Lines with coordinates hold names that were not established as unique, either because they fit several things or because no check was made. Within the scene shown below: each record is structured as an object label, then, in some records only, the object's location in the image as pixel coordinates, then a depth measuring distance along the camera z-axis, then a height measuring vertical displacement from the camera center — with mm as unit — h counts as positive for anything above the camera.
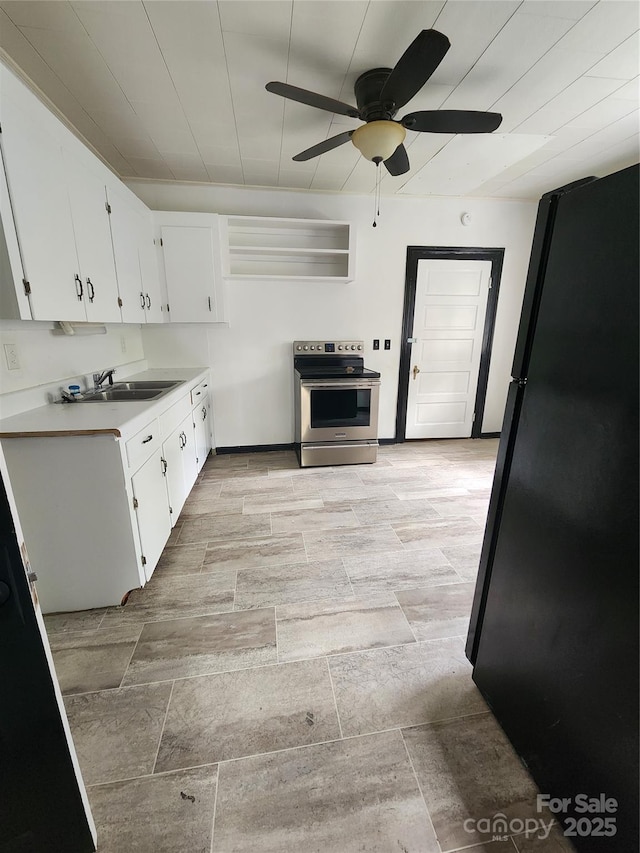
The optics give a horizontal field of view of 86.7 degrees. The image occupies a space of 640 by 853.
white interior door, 3721 -132
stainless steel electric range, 3246 -754
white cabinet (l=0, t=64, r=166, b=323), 1331 +503
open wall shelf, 3219 +767
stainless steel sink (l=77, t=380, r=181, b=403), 2224 -426
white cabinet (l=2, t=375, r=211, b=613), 1447 -798
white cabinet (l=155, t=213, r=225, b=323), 2945 +554
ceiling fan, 1527 +1084
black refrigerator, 725 -440
